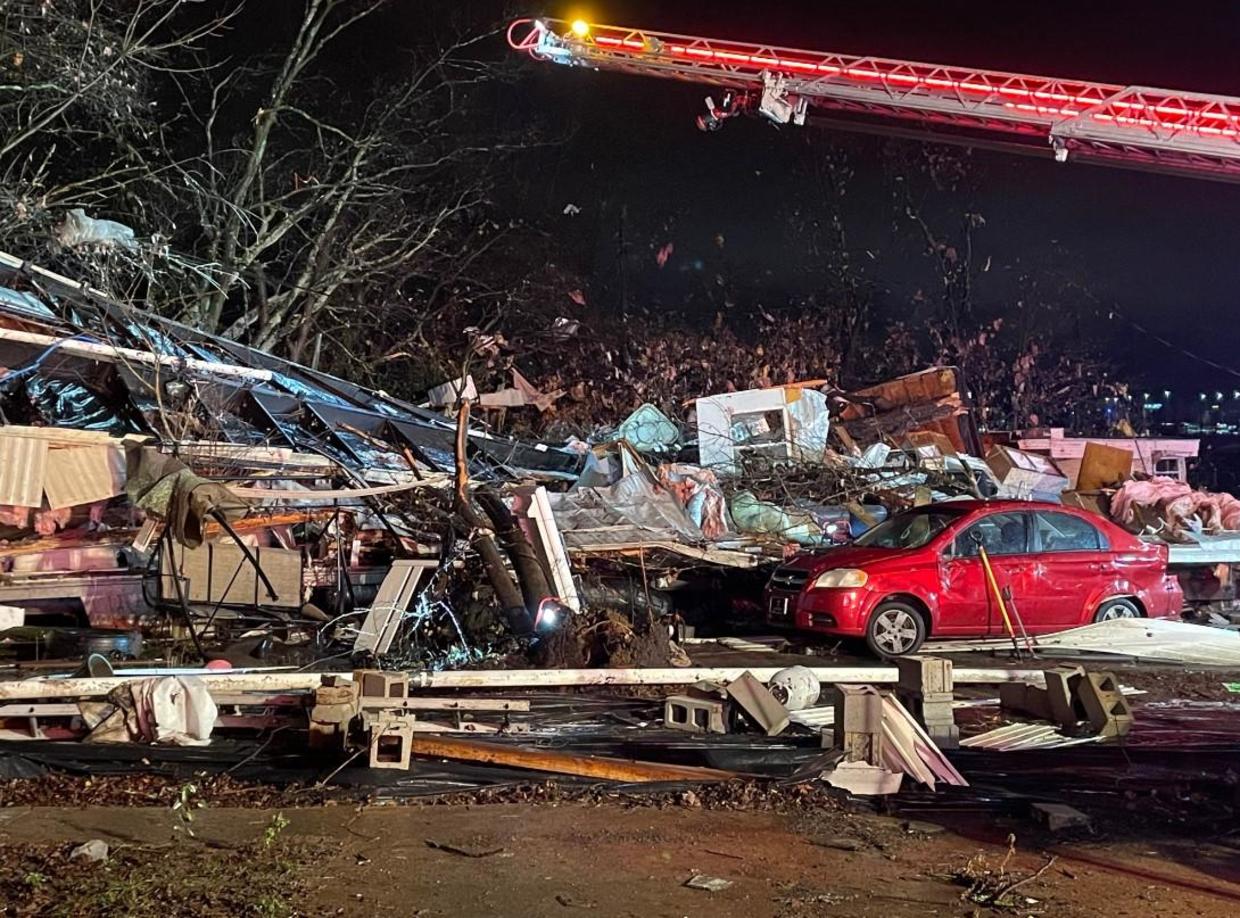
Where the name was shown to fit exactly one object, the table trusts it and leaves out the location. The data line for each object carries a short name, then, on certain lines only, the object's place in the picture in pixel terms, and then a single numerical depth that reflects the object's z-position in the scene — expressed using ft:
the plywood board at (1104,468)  60.18
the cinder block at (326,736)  20.80
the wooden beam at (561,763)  19.85
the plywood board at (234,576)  37.17
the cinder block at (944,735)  22.22
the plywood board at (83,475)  27.96
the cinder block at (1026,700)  24.76
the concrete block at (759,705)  21.93
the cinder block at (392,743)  19.84
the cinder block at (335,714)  20.72
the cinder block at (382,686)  21.52
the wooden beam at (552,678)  23.98
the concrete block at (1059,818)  17.54
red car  34.27
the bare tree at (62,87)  38.58
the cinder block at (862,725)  19.80
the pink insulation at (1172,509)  49.44
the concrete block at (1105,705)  22.86
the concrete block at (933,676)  22.65
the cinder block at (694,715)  22.41
